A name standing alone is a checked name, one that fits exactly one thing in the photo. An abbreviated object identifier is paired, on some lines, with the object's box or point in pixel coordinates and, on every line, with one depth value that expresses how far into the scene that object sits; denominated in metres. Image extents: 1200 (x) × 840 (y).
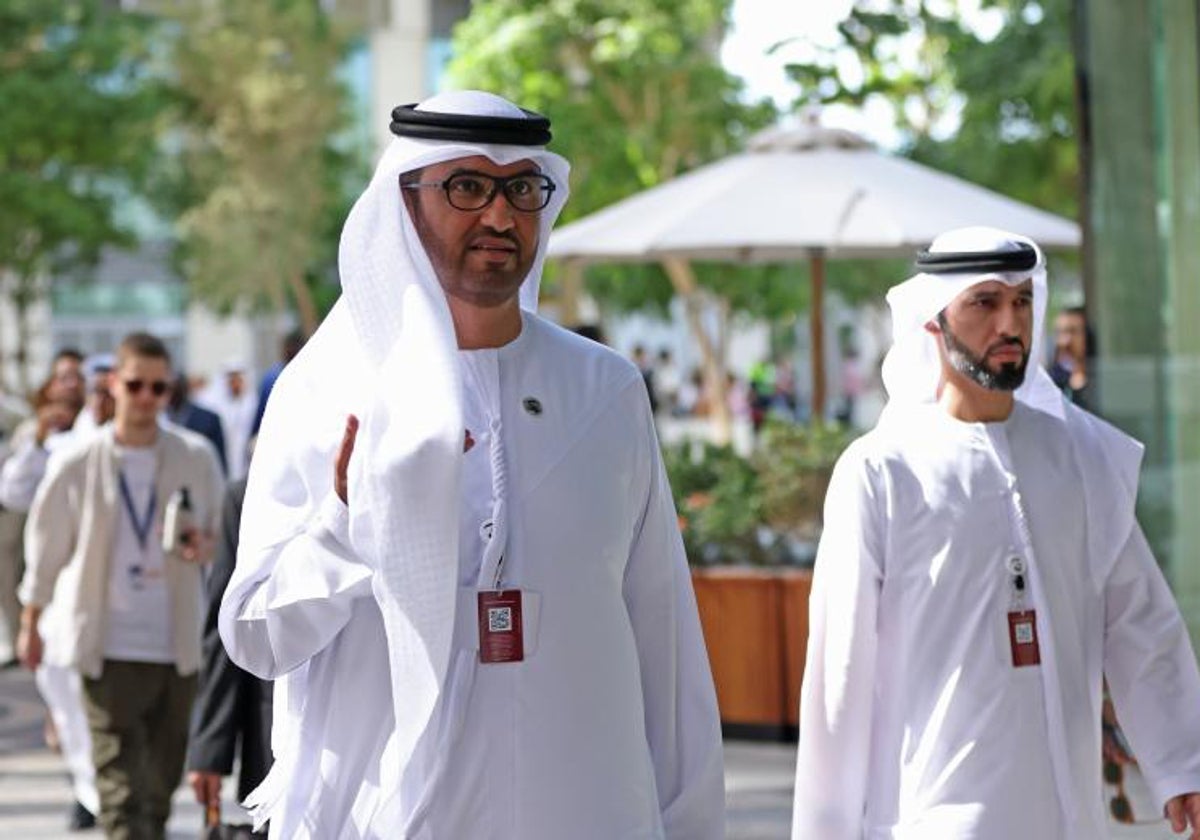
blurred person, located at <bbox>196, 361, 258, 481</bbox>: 21.86
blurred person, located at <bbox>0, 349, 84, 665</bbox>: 14.02
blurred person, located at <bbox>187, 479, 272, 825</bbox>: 6.66
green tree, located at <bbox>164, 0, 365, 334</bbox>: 47.28
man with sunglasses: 8.62
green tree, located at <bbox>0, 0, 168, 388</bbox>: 38.53
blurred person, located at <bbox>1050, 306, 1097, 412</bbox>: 11.12
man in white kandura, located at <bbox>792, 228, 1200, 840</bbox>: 5.50
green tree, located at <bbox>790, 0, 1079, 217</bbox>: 10.91
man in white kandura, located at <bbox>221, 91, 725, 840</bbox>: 3.92
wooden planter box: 12.59
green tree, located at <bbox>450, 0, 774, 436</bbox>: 33.28
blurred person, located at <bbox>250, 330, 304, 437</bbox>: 12.08
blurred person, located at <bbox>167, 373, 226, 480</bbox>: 15.46
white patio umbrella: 13.85
